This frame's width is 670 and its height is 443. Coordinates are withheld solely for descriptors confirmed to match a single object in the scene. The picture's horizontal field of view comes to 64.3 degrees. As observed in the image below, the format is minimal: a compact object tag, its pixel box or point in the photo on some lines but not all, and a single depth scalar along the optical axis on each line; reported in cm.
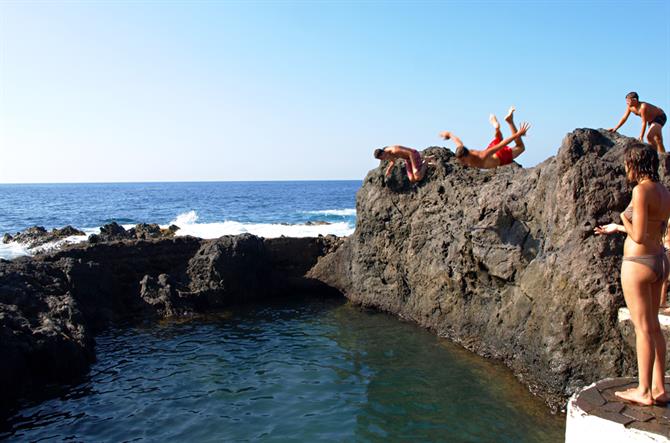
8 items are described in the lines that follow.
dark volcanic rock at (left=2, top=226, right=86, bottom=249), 3269
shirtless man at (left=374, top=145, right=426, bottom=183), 1223
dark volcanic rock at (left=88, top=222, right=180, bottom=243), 2196
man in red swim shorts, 966
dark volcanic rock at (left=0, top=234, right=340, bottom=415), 1123
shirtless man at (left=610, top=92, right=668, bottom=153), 1104
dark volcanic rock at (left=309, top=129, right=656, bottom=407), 940
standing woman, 572
